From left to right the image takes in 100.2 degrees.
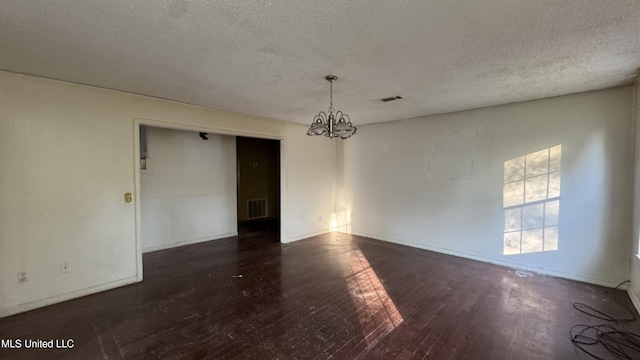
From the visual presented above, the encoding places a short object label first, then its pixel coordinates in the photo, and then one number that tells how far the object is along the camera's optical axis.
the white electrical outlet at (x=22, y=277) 2.79
